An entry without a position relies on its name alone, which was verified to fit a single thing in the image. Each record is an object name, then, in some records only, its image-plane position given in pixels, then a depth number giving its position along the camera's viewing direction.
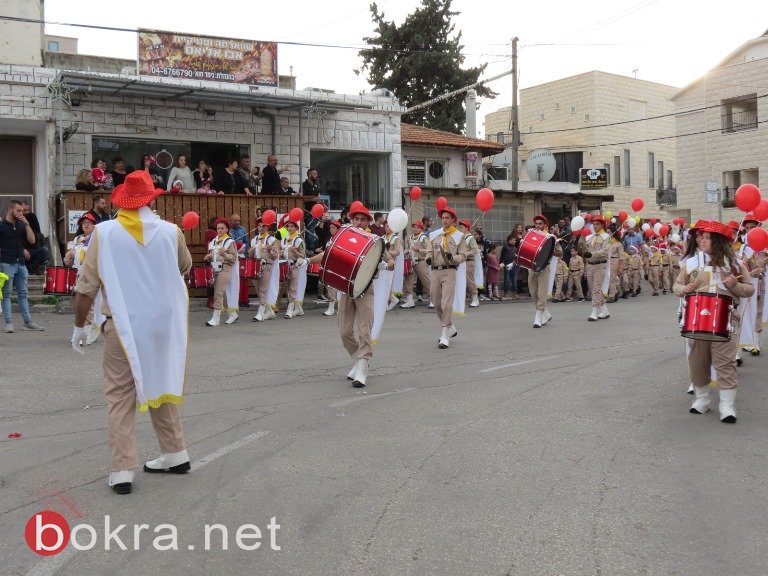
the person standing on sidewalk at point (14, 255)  13.98
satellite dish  31.52
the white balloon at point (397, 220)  11.92
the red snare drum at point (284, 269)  17.88
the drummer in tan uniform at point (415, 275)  20.91
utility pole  30.17
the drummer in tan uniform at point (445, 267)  13.34
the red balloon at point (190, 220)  15.20
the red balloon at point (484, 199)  14.98
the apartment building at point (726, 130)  37.91
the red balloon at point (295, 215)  17.83
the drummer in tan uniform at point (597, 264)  17.67
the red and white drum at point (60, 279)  13.33
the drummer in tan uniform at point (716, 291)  7.89
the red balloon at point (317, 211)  18.51
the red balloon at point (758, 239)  9.91
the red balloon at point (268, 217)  16.98
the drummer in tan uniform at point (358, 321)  9.80
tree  45.66
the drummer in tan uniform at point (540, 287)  16.16
